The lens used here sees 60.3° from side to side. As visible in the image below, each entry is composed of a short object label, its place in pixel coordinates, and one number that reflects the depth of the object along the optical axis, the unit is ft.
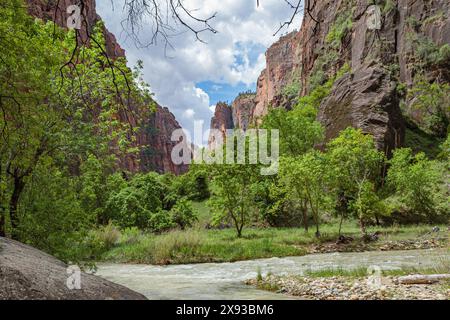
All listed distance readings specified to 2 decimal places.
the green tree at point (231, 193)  79.30
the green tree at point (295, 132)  121.08
